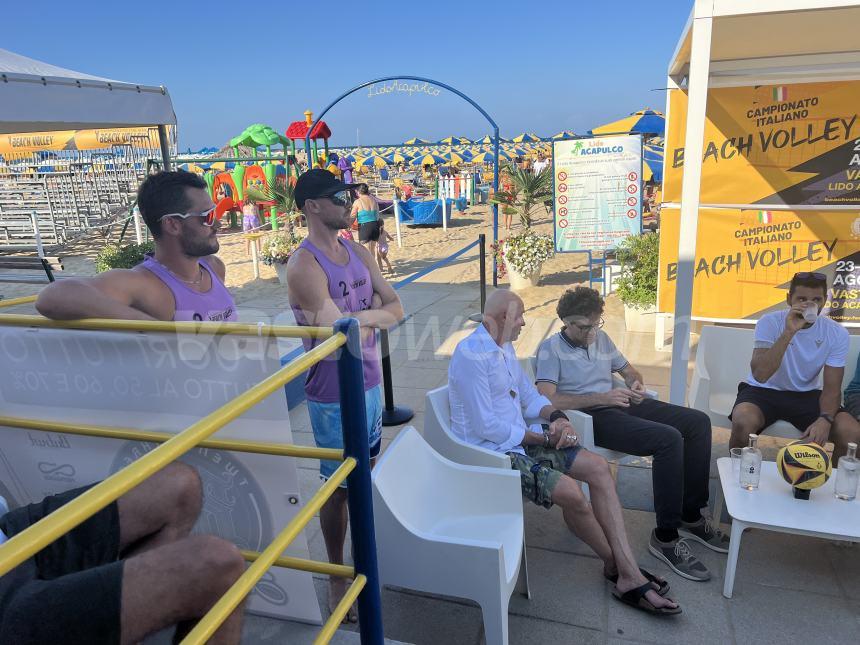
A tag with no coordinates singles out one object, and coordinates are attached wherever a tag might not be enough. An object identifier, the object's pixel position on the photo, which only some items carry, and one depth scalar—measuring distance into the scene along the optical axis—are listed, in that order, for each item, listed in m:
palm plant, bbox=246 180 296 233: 11.80
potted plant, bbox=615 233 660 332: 6.35
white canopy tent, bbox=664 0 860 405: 3.00
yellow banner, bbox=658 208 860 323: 5.32
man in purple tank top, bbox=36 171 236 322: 1.95
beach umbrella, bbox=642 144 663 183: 13.72
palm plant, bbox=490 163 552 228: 9.48
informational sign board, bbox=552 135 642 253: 7.05
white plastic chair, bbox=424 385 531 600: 2.59
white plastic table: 2.37
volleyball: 2.49
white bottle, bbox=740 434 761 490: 2.61
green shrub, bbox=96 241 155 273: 6.42
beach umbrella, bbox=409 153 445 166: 30.34
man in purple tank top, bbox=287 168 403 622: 2.40
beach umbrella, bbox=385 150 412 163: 32.60
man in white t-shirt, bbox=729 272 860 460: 3.17
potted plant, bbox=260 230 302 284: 10.08
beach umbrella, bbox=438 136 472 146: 36.62
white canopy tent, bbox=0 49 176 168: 3.51
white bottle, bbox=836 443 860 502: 2.51
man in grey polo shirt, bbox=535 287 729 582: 2.82
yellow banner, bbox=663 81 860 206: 5.09
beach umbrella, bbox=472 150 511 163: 29.05
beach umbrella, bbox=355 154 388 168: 34.78
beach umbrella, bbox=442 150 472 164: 30.24
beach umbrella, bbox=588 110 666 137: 13.41
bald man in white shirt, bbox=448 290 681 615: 2.50
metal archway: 7.75
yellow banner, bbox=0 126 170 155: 11.05
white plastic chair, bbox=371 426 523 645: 2.06
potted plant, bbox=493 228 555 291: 8.64
